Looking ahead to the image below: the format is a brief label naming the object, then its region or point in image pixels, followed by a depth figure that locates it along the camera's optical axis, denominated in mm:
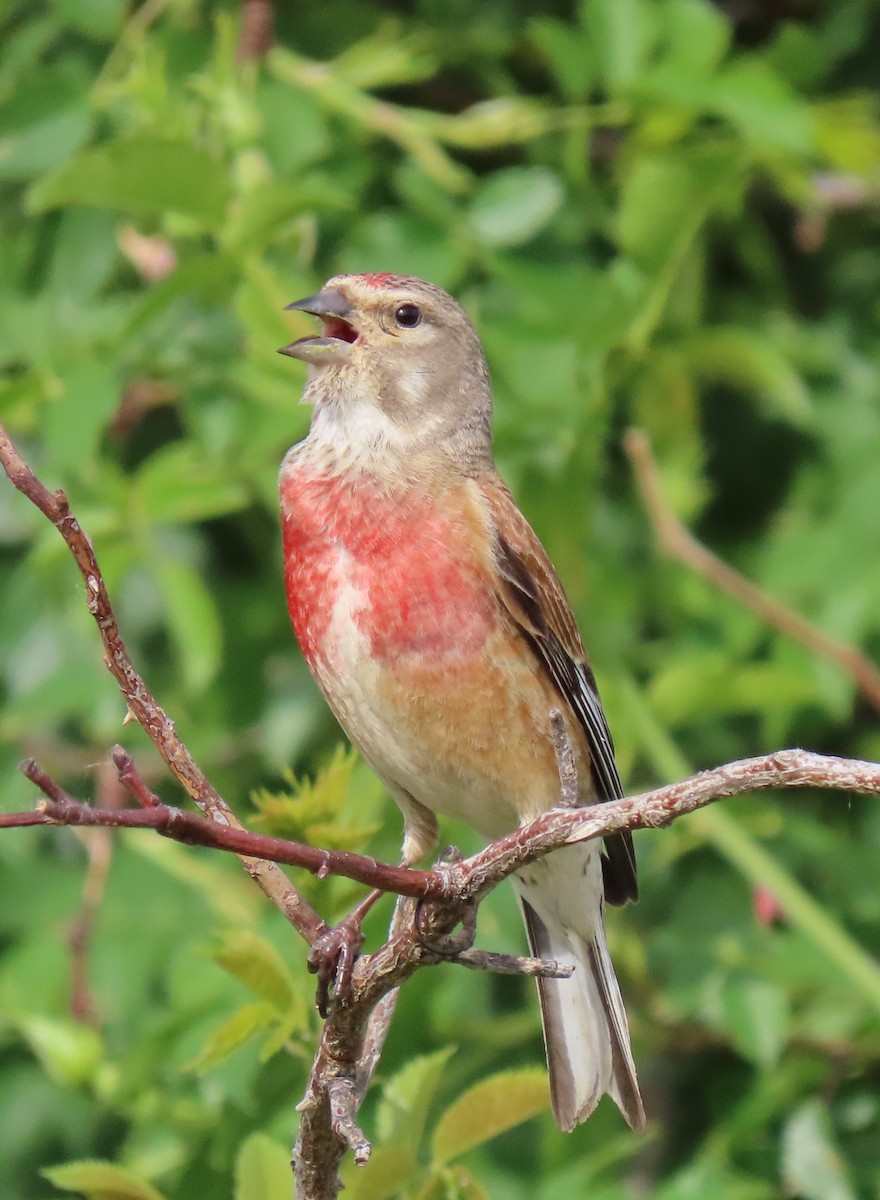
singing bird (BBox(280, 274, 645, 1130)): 6090
